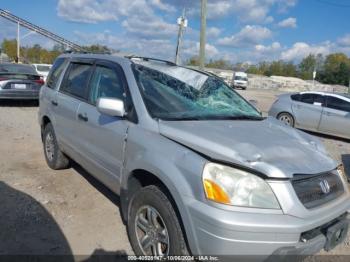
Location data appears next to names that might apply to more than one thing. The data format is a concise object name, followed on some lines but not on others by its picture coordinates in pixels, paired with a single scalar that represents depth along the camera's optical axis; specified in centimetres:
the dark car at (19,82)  1266
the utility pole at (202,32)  1553
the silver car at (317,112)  1163
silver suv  272
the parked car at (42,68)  2098
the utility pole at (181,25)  2084
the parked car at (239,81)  4739
